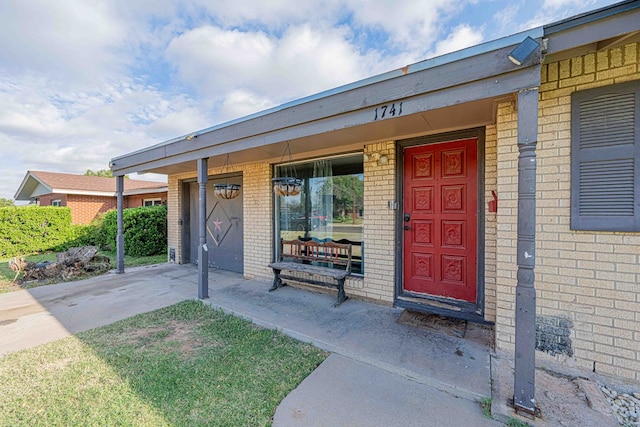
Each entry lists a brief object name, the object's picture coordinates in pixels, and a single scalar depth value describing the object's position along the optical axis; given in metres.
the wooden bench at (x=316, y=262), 3.94
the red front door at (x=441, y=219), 3.42
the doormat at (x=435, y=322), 3.01
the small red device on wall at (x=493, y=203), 3.02
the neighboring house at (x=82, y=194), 12.14
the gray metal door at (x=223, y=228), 6.02
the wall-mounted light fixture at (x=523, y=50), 1.73
